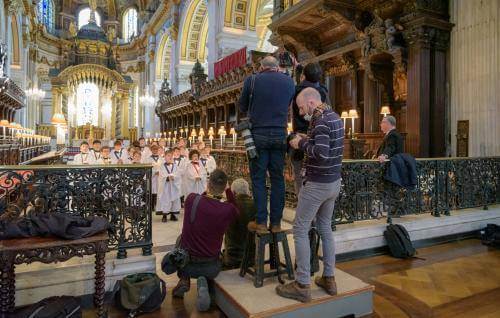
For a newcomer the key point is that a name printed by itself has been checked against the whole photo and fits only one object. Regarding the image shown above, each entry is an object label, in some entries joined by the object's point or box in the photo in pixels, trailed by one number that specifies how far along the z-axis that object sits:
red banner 15.34
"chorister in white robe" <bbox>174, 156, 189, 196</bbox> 7.57
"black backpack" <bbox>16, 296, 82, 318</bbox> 2.48
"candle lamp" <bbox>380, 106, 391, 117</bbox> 7.92
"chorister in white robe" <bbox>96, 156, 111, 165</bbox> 7.91
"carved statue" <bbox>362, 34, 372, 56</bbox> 7.89
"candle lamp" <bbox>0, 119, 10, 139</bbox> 10.64
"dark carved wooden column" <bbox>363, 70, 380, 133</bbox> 8.77
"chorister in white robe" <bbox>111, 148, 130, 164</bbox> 8.62
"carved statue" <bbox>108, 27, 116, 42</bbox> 35.41
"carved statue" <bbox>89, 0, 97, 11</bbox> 34.64
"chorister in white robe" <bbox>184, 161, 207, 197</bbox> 7.47
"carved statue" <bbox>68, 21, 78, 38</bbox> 32.94
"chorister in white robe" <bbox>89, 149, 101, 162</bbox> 8.27
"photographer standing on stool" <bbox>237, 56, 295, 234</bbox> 2.83
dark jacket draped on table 2.48
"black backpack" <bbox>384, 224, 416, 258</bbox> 4.32
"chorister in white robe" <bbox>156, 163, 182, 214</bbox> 6.64
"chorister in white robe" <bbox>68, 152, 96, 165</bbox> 7.97
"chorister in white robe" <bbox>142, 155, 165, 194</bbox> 7.48
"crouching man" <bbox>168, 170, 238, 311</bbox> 3.07
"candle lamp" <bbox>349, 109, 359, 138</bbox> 8.77
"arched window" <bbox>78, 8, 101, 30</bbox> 36.06
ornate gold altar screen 29.75
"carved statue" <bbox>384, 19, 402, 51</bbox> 7.36
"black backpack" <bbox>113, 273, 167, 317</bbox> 2.85
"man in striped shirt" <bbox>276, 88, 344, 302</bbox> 2.57
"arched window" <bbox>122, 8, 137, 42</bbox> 37.16
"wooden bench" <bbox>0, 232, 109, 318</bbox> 2.32
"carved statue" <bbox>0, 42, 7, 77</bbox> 14.03
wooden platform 2.60
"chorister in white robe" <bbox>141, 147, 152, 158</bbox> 9.14
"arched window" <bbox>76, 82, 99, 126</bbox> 31.03
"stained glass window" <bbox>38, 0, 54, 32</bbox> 31.76
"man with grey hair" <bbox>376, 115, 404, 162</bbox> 4.84
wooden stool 2.92
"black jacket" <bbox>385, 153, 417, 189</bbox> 4.68
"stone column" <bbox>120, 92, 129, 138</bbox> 32.25
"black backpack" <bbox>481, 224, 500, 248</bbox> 4.80
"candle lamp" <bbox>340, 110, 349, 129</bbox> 8.94
